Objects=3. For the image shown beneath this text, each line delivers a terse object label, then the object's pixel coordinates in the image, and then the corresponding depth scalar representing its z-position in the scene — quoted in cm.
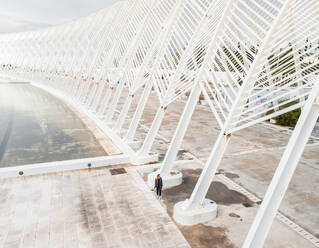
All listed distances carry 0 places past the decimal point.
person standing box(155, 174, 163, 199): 973
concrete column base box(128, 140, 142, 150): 1572
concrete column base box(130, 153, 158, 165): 1334
